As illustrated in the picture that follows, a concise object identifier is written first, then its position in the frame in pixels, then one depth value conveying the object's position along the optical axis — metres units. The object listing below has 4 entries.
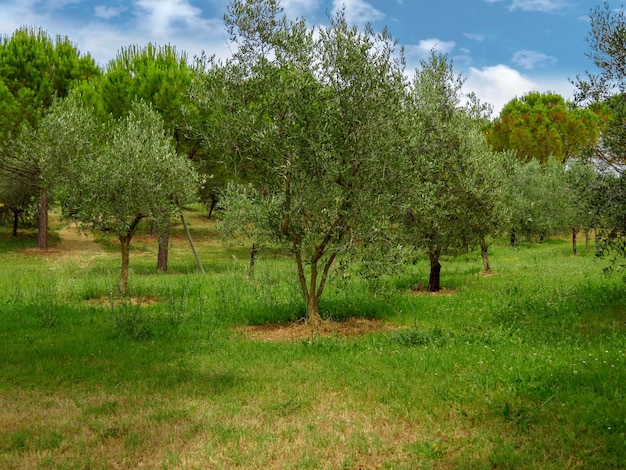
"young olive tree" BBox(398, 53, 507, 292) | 19.53
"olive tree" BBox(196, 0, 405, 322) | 13.03
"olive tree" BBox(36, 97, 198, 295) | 20.58
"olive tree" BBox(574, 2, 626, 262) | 13.62
